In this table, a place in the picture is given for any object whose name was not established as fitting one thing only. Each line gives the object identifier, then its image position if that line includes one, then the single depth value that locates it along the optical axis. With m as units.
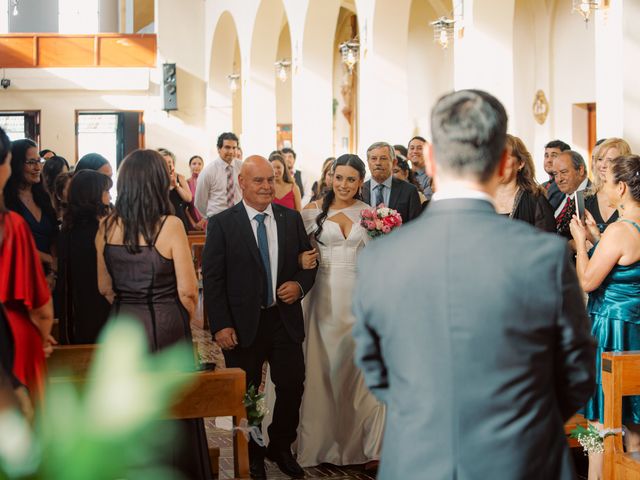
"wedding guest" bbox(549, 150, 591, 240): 6.34
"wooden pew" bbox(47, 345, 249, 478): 3.76
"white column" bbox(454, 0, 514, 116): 9.02
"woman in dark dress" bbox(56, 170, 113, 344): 4.84
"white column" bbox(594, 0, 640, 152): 6.97
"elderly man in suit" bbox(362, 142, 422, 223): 6.30
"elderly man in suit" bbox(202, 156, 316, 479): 4.91
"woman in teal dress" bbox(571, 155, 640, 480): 4.05
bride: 5.29
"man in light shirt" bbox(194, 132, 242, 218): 9.55
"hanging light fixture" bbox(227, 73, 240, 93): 21.39
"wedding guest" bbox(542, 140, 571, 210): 7.31
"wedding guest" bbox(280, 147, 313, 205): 12.66
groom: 1.99
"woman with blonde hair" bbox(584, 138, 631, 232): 5.52
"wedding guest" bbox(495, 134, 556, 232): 4.95
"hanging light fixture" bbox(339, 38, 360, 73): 13.26
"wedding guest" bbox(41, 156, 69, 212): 6.48
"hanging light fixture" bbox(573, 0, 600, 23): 7.56
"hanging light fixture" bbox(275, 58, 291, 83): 17.58
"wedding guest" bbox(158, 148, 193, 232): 9.46
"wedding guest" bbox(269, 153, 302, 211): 9.18
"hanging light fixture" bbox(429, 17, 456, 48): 11.02
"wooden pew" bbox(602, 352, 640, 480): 3.80
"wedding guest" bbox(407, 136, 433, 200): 8.41
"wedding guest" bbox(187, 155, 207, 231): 11.20
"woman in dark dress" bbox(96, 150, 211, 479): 3.94
